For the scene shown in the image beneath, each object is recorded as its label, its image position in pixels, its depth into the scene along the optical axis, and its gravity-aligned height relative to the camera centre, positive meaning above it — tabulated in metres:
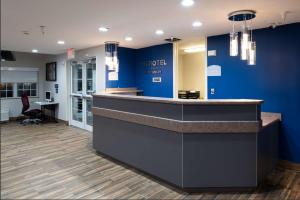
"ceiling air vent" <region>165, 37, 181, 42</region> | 4.99 +1.21
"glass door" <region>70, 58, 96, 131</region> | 6.40 +0.09
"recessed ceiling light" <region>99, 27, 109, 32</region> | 4.09 +1.19
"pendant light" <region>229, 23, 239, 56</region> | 3.17 +0.69
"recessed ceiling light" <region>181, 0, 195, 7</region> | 2.74 +1.11
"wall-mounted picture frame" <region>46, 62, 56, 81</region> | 7.66 +0.78
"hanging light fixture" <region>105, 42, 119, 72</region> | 5.40 +0.94
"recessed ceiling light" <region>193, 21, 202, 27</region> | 3.66 +1.15
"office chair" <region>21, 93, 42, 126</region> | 4.56 -0.45
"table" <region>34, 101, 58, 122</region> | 7.67 -0.48
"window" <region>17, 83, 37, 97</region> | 4.55 +0.11
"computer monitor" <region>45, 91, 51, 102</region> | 7.75 -0.03
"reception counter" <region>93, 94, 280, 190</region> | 2.79 -0.62
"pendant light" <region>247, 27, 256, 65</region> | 3.24 +0.59
